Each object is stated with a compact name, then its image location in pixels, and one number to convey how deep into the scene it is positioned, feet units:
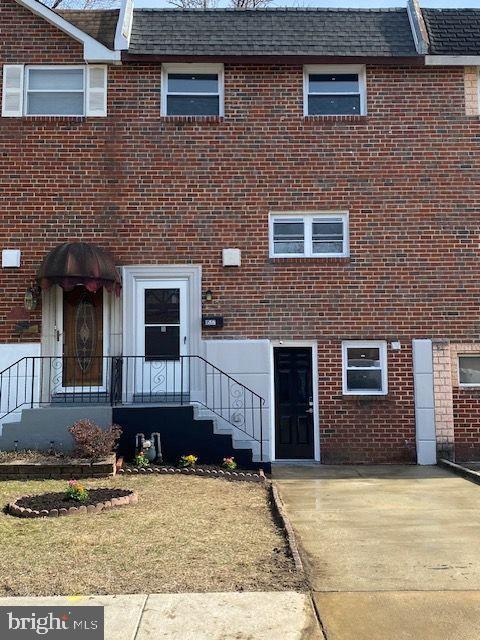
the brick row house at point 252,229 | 35.09
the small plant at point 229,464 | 31.14
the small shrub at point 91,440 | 29.27
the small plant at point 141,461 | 30.01
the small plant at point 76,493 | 22.39
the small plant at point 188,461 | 30.53
